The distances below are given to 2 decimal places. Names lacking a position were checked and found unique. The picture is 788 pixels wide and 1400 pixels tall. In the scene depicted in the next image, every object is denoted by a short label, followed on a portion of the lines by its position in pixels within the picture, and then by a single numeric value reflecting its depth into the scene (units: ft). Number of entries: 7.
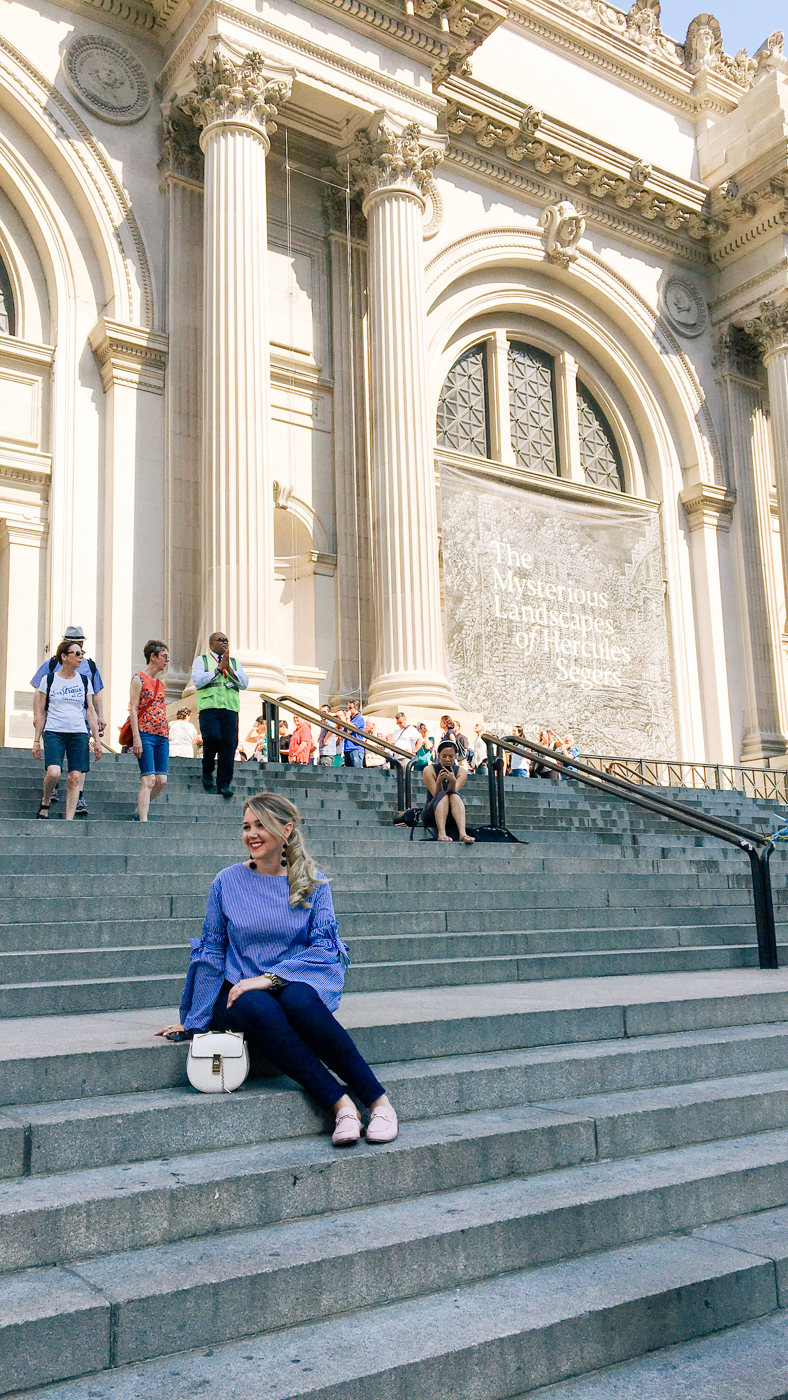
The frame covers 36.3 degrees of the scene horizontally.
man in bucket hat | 28.07
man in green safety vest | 33.24
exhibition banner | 70.79
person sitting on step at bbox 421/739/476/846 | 32.37
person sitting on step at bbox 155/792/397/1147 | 12.89
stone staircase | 9.63
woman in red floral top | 29.27
